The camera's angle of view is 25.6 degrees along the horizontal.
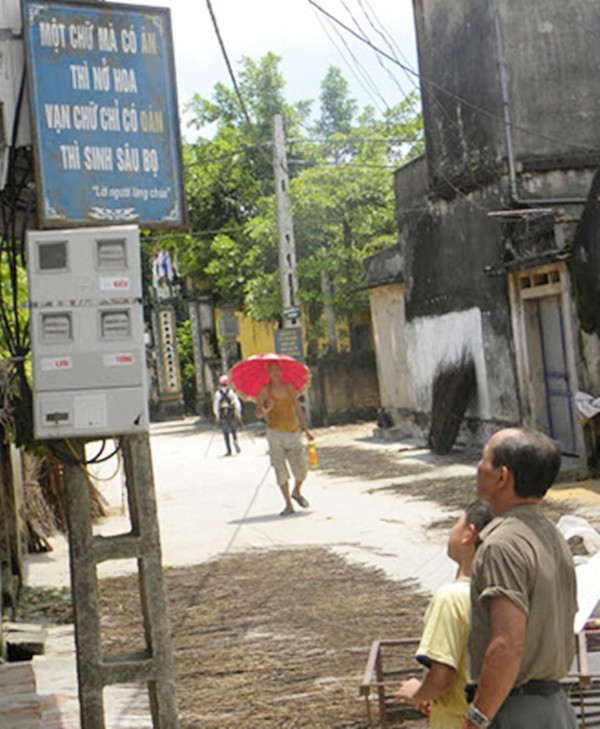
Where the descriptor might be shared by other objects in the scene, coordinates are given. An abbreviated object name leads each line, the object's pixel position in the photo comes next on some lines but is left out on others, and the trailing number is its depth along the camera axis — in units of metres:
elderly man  3.71
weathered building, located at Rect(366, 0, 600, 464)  18.16
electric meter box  6.16
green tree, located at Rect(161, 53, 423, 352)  35.59
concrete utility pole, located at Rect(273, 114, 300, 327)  27.11
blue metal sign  6.66
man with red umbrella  15.37
